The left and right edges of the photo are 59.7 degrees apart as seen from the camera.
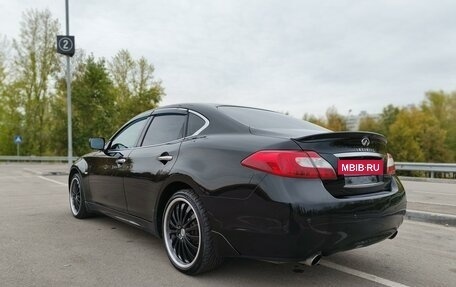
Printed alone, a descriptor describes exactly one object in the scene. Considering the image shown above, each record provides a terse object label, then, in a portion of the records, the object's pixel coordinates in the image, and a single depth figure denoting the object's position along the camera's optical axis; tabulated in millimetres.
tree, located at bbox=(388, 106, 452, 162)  47688
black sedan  2898
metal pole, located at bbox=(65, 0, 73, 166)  17359
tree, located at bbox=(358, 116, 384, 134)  56031
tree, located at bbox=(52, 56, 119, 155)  30219
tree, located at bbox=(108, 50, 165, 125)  37750
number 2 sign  16531
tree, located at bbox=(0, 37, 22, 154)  31859
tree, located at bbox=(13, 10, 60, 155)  31250
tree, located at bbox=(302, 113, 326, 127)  60253
